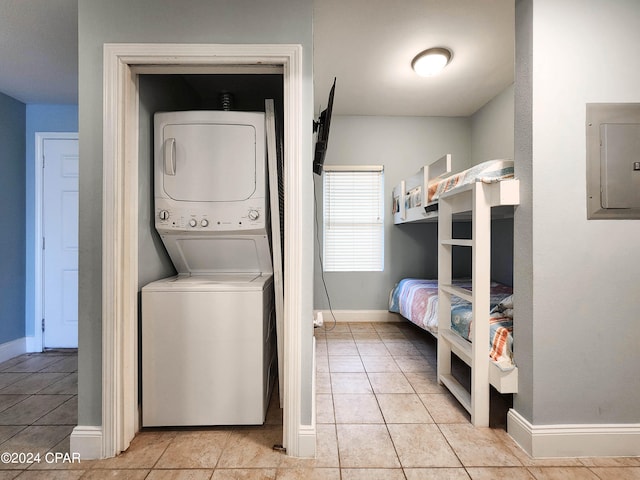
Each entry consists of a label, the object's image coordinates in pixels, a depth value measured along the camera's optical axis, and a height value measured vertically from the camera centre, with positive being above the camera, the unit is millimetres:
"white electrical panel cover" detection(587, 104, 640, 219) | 1474 +372
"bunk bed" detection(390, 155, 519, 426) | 1652 -345
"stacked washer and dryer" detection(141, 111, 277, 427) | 1657 -220
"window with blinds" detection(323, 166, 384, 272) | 3906 +251
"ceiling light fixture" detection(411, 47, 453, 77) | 2553 +1458
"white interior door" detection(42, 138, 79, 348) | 3035 +15
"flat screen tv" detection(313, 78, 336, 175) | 2127 +684
